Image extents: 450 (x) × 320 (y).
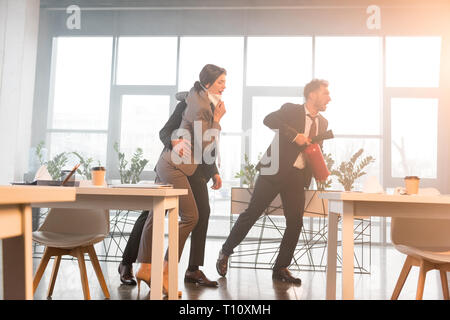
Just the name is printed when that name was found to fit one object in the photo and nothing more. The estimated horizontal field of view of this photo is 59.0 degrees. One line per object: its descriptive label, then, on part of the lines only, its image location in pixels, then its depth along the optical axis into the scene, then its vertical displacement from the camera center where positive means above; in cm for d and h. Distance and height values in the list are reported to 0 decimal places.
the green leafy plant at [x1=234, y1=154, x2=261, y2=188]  381 +9
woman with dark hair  218 +11
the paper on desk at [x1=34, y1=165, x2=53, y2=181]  175 +1
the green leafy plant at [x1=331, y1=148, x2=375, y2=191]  387 +11
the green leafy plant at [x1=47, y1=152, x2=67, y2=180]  501 +17
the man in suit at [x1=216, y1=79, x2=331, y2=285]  287 +5
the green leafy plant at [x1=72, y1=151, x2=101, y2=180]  491 +15
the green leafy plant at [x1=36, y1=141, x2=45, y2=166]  543 +34
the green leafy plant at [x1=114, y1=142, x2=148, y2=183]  476 +15
